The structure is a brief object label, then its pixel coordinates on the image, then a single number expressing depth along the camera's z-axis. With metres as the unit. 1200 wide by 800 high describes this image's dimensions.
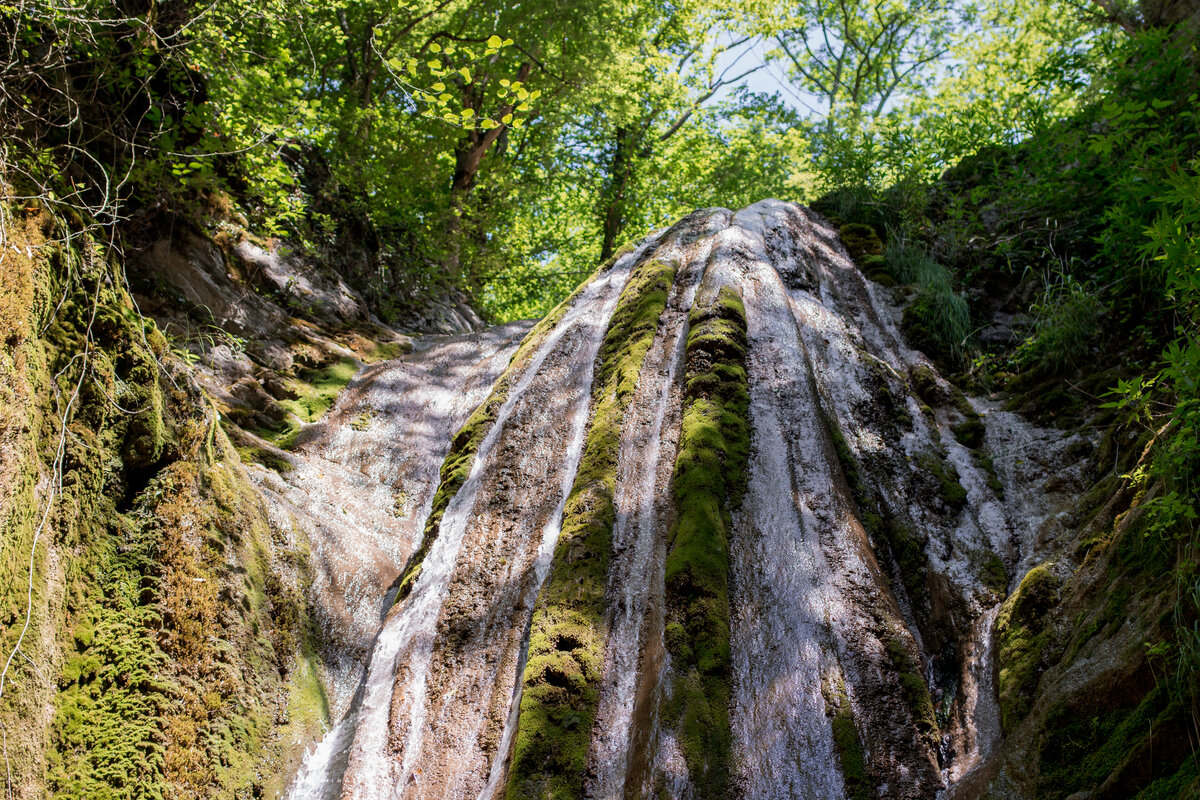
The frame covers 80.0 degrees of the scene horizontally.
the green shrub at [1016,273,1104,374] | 5.75
